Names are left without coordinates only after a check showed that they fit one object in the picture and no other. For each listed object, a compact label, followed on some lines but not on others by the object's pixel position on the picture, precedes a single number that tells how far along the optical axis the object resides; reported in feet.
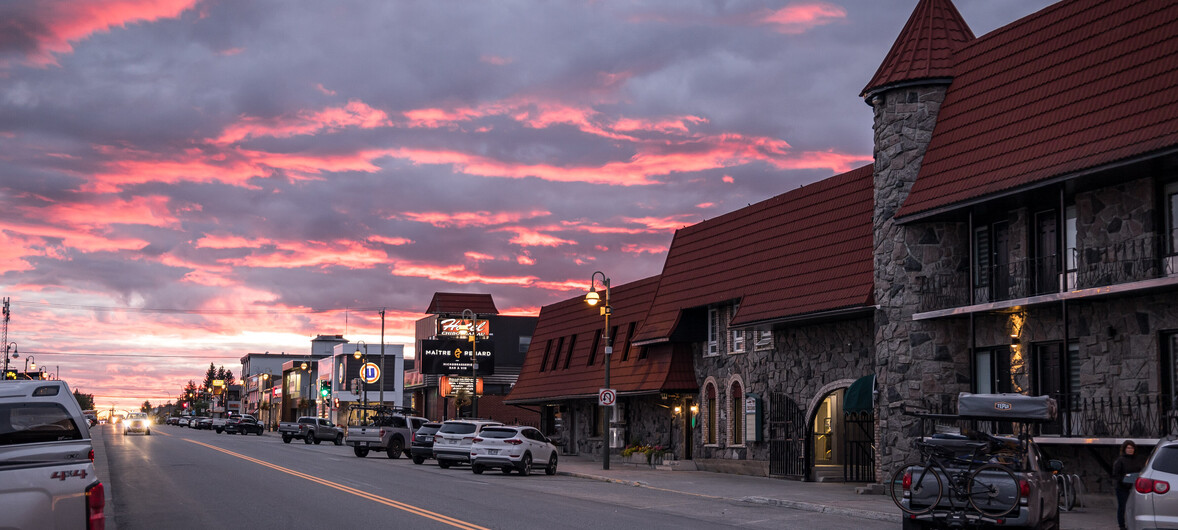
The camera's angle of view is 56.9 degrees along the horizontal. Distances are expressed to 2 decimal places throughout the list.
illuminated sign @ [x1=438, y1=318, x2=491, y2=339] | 234.99
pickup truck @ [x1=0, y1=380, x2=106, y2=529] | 29.19
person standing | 58.49
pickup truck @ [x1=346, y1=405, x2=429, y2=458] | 149.38
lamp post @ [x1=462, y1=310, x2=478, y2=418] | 161.15
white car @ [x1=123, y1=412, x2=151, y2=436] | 259.80
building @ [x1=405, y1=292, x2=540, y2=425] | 236.43
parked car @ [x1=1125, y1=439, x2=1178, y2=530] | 40.11
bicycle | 49.75
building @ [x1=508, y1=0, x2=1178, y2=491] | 69.21
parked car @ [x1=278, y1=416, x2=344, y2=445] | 223.51
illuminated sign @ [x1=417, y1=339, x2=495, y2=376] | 207.41
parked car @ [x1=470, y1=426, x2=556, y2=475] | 111.34
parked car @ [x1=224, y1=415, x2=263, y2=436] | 288.10
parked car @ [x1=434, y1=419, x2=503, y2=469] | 121.29
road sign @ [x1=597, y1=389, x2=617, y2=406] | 117.98
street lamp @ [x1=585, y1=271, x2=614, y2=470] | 118.93
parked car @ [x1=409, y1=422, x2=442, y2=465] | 133.39
